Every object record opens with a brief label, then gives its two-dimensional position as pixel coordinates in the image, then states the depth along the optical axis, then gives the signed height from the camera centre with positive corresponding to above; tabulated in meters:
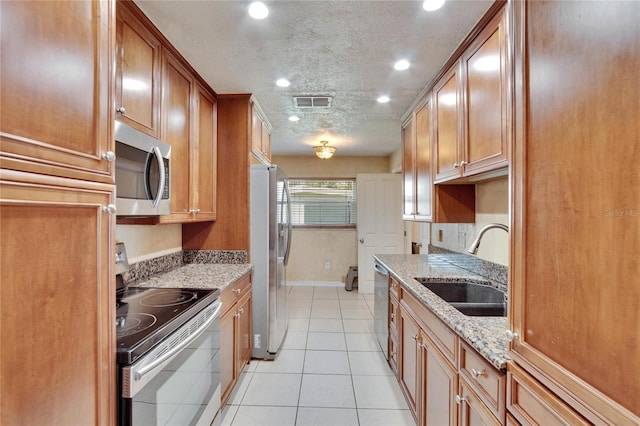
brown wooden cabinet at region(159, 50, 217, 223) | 2.00 +0.56
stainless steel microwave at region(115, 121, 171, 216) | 1.44 +0.22
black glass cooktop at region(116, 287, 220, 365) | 1.09 -0.46
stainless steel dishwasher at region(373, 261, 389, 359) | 2.65 -0.85
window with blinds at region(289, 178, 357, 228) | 5.52 +0.22
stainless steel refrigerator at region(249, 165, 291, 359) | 2.67 -0.33
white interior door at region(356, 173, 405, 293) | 5.08 -0.02
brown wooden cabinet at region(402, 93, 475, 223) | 2.43 +0.23
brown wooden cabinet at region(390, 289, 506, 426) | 1.06 -0.71
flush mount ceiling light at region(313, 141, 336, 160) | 4.35 +0.96
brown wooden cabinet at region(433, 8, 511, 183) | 1.50 +0.64
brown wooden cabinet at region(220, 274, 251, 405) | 1.99 -0.87
